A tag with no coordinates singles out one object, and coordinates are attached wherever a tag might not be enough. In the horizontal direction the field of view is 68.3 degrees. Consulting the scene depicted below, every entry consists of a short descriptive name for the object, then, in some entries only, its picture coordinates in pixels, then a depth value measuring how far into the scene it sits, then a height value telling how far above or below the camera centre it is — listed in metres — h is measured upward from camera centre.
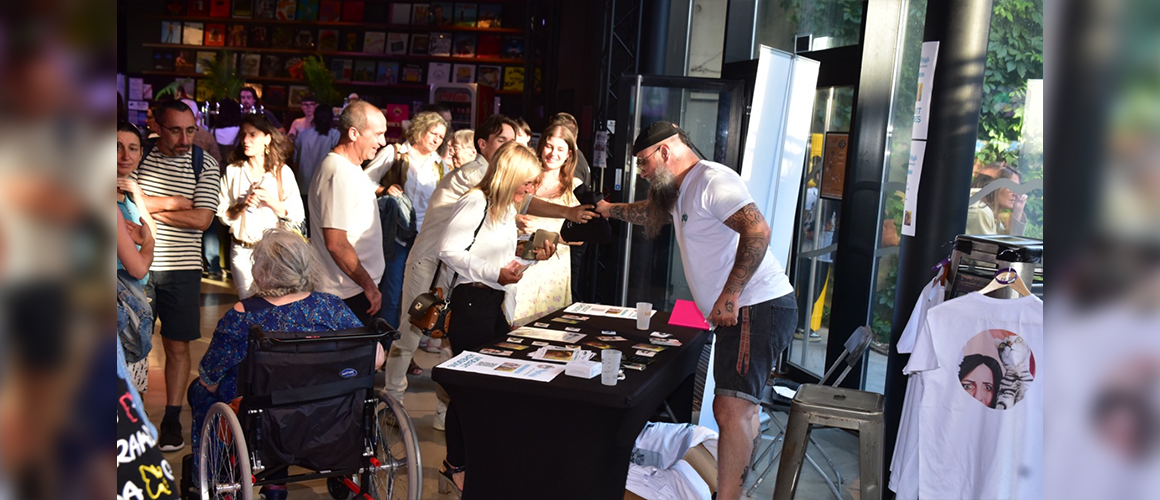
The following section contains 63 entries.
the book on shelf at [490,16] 11.36 +1.75
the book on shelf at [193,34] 11.77 +1.25
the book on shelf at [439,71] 11.46 +0.98
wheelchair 2.59 -0.89
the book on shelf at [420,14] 11.45 +1.72
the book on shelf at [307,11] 11.54 +1.66
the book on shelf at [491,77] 11.44 +0.96
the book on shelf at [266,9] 11.57 +1.63
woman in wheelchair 2.79 -0.59
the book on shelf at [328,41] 11.60 +1.27
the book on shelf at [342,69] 11.66 +0.92
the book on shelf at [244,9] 11.59 +1.62
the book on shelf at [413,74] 11.55 +0.92
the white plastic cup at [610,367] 2.62 -0.63
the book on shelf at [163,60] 11.93 +0.87
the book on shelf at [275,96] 10.95 +0.46
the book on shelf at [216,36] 11.72 +1.24
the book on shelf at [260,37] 11.66 +1.27
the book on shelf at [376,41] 11.50 +1.32
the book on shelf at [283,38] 11.58 +1.28
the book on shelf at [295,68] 11.51 +0.87
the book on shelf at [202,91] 10.88 +0.46
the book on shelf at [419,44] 11.52 +1.33
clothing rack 2.87 -0.25
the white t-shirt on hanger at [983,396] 2.74 -0.67
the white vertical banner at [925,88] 3.41 +0.38
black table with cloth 2.60 -0.87
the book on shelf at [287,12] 11.54 +1.62
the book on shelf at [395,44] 11.50 +1.30
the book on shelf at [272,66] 11.64 +0.89
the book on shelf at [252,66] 11.65 +0.87
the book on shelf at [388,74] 11.58 +0.90
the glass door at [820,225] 5.27 -0.32
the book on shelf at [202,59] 11.68 +0.91
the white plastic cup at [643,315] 3.50 -0.63
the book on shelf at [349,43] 11.59 +1.28
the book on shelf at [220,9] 11.65 +1.60
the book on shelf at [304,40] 11.57 +1.26
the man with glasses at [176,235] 3.69 -0.48
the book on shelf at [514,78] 11.38 +0.96
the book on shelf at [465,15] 11.38 +1.75
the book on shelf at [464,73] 11.51 +0.99
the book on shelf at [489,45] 11.45 +1.38
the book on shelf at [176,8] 11.79 +1.59
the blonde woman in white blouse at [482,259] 3.32 -0.44
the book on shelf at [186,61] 11.80 +0.86
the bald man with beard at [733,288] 3.20 -0.46
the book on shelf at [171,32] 11.80 +1.26
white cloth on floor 3.47 -1.31
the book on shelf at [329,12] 11.52 +1.66
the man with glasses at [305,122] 7.60 +0.11
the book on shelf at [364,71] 11.62 +0.92
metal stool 2.89 -0.85
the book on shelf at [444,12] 11.42 +1.77
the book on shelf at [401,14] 11.47 +1.69
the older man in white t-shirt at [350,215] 3.69 -0.34
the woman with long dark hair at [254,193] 4.19 -0.32
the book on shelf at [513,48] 11.36 +1.36
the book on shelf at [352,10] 11.49 +1.71
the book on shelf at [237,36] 11.67 +1.25
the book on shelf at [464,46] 11.47 +1.35
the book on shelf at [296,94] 11.55 +0.53
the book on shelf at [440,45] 11.45 +1.33
